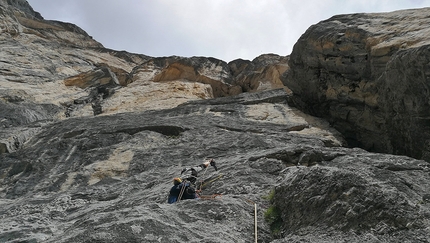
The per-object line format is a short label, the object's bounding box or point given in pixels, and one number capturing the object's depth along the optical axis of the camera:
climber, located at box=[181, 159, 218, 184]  9.90
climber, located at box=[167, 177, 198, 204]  8.49
